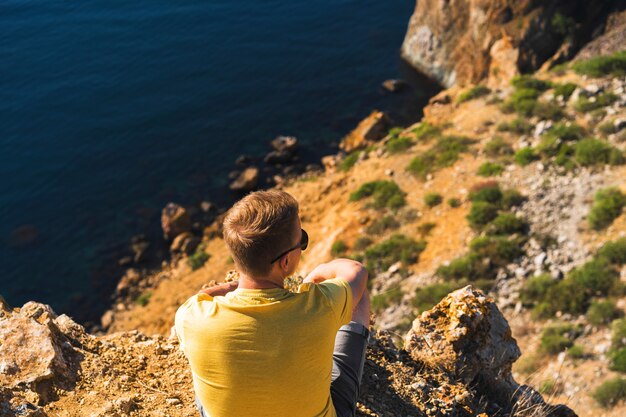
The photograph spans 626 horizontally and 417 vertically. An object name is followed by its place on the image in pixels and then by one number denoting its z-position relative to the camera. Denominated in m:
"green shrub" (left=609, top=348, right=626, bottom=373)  13.01
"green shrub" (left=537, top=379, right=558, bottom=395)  10.86
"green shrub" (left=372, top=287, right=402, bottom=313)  17.84
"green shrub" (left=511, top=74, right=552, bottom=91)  27.28
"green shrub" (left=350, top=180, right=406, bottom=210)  22.94
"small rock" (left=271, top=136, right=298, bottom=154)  32.34
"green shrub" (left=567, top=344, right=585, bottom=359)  13.74
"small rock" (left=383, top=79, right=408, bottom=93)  37.19
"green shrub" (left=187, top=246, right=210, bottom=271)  25.78
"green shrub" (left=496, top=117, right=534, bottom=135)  23.94
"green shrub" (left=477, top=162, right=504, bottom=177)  21.91
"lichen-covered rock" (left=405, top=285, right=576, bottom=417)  7.34
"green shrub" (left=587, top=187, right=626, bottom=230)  17.17
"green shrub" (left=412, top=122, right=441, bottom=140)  27.61
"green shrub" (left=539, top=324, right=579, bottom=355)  14.15
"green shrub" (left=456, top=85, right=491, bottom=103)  30.94
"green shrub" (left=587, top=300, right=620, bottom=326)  14.50
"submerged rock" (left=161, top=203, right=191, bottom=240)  28.11
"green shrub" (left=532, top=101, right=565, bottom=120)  23.83
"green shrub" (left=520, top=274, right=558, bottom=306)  15.79
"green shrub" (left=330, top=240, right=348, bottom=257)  21.61
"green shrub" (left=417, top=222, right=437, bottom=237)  20.72
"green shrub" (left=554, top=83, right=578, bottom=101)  25.02
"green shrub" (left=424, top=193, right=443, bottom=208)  21.92
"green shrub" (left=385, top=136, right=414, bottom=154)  27.59
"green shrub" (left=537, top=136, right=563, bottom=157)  21.36
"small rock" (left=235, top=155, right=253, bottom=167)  32.19
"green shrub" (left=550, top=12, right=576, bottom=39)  31.06
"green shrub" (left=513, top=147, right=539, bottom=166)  21.72
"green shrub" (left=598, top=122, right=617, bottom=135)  21.19
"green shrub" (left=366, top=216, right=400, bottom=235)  21.83
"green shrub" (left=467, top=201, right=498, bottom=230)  19.52
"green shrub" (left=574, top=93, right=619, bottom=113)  23.05
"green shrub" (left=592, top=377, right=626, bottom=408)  12.22
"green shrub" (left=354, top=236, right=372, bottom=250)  21.48
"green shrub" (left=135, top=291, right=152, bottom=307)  24.64
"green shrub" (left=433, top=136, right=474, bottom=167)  24.23
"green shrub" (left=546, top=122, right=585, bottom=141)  21.72
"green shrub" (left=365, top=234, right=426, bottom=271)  19.67
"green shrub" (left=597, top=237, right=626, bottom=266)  15.66
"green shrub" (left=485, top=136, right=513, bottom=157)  23.25
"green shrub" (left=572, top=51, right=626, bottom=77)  25.43
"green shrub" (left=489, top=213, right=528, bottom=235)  18.52
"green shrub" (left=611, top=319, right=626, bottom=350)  13.55
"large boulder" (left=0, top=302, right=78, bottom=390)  5.91
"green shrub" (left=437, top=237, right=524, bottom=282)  17.39
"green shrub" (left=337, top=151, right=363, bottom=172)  29.22
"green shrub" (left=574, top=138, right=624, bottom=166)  19.58
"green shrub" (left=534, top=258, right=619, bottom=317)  15.19
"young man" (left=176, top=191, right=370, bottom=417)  4.03
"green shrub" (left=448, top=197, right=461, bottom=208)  21.34
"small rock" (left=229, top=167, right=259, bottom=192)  30.42
